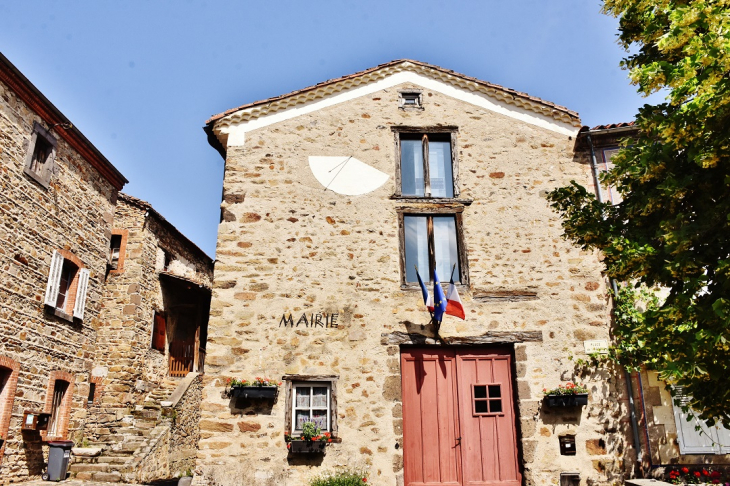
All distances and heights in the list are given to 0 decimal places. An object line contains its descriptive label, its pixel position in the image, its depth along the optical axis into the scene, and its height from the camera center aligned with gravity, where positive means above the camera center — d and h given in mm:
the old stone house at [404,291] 8727 +2152
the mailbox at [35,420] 11023 +215
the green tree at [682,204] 5219 +2232
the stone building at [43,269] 10719 +3201
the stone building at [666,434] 8789 -54
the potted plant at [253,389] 8609 +596
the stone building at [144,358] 12336 +1815
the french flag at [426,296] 8891 +1976
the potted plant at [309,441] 8438 -134
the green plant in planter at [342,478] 8234 -644
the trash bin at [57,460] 11227 -520
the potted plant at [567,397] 8758 +482
